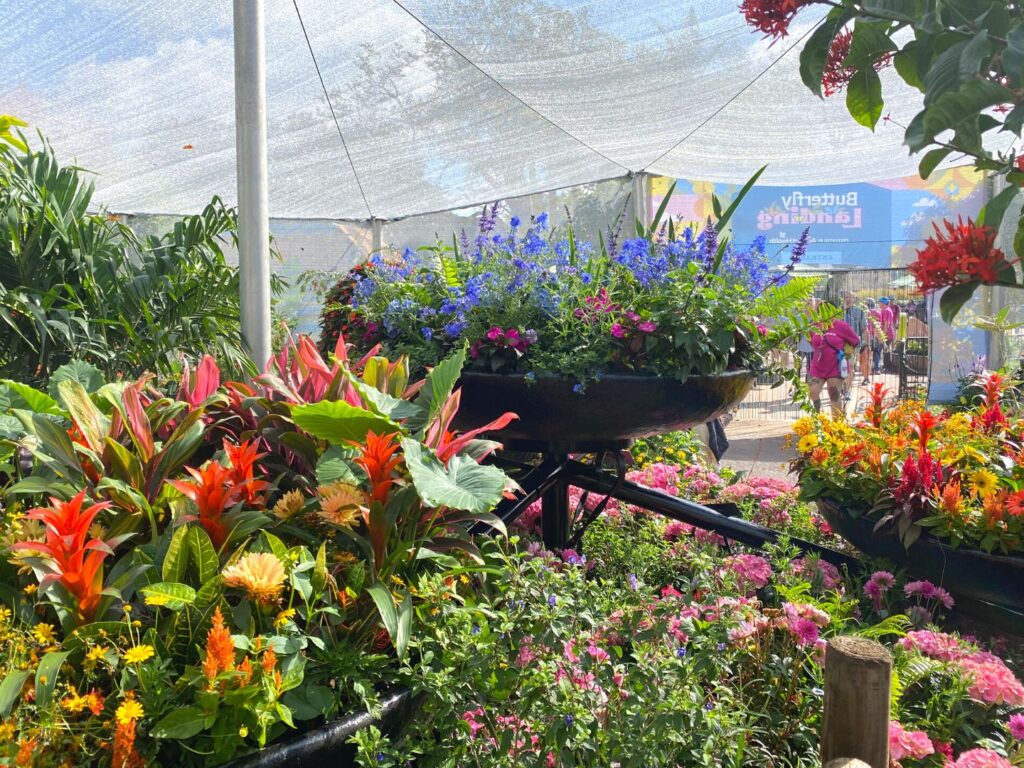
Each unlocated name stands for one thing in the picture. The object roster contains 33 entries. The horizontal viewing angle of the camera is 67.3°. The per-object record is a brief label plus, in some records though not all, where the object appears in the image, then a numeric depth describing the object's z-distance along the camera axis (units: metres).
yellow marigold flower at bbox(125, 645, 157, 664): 0.87
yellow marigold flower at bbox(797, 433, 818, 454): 2.00
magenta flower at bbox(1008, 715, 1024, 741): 1.17
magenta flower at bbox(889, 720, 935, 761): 1.09
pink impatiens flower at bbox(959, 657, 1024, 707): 1.24
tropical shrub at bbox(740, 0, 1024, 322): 0.99
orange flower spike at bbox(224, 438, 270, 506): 1.15
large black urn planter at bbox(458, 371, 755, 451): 1.55
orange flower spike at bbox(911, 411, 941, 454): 1.79
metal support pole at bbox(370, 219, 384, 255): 8.66
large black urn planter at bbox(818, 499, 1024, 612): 1.51
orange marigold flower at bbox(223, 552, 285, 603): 0.95
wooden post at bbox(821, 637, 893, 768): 0.89
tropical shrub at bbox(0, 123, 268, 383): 2.83
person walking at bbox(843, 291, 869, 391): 10.41
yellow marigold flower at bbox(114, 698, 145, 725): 0.81
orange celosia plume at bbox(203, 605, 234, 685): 0.85
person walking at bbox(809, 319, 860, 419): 6.91
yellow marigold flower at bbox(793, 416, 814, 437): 2.13
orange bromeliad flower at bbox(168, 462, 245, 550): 1.08
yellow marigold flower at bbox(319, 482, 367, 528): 1.09
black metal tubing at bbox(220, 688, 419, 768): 0.89
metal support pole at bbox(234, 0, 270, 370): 1.86
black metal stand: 1.75
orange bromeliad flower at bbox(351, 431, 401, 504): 1.13
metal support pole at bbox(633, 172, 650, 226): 6.51
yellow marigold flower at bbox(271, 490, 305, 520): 1.18
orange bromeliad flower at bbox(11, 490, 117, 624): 0.95
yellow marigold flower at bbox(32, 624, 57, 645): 0.93
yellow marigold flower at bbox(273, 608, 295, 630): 0.97
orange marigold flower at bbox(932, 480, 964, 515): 1.57
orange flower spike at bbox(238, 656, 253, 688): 0.88
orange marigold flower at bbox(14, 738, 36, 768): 0.81
